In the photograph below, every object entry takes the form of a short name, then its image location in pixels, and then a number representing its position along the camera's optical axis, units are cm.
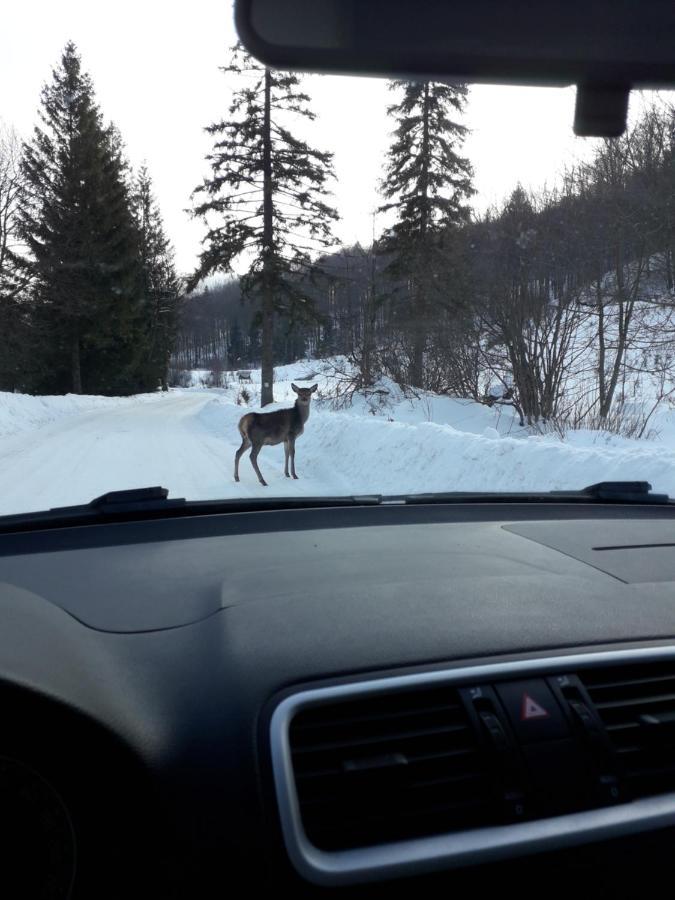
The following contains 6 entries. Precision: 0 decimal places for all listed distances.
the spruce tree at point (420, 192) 2128
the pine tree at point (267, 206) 2692
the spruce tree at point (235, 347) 7252
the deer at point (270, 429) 1224
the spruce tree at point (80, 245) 3469
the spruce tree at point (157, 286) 5078
